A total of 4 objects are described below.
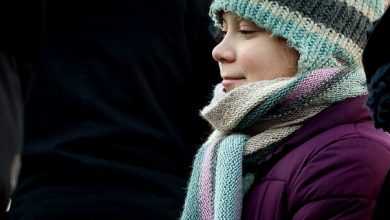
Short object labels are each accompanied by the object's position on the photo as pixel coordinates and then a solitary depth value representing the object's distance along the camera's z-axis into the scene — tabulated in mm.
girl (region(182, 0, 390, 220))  2184
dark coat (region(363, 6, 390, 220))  1775
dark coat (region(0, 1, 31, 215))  3230
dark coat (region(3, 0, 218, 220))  3016
